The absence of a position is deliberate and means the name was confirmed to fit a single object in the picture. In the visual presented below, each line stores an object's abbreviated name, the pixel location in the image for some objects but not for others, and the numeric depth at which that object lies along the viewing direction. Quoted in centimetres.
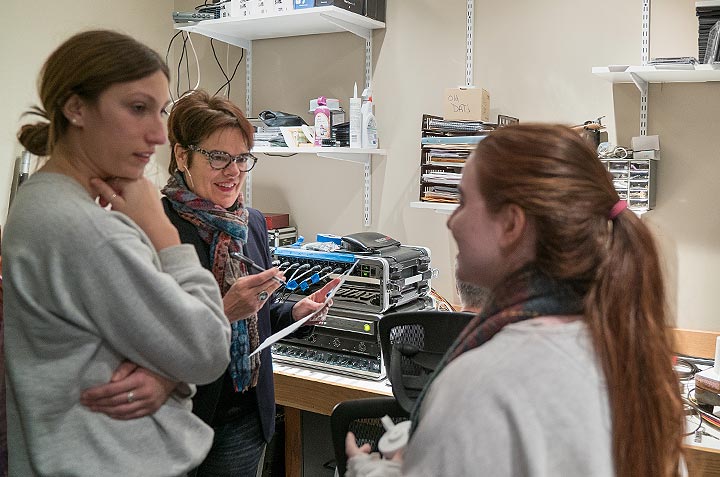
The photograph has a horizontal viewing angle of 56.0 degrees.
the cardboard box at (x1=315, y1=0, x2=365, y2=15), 274
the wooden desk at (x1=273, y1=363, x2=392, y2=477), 222
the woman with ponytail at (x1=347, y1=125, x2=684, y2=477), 83
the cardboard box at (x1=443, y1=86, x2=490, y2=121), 268
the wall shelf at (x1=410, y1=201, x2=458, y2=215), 267
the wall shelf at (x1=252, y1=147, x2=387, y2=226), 290
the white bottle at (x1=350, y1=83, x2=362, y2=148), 292
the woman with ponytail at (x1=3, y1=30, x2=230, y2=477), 98
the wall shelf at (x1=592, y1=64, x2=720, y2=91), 224
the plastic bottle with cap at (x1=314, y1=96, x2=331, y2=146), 295
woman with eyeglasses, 175
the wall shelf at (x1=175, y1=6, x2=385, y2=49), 281
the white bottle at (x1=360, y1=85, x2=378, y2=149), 292
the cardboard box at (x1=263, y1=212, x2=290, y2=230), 321
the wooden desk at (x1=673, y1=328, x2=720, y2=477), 176
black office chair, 155
